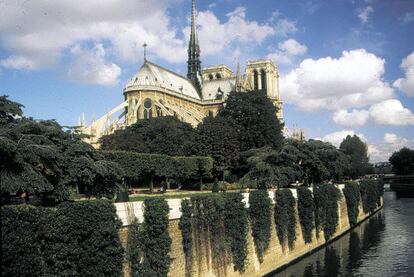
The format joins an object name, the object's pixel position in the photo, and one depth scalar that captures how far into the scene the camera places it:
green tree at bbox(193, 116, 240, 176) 59.81
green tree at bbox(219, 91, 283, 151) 66.75
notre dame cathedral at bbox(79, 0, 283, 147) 99.25
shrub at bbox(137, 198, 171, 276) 18.64
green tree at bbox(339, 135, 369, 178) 136.75
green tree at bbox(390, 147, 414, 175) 144.38
